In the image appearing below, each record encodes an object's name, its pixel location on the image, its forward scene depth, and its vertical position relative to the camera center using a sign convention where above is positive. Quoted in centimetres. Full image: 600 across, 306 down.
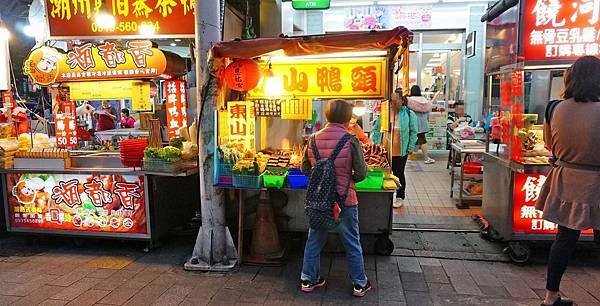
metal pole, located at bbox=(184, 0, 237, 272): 466 -71
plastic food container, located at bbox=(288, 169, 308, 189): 477 -87
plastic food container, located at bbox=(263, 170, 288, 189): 479 -87
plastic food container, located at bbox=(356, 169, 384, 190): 475 -88
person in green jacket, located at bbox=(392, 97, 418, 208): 725 -61
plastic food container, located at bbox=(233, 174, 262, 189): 471 -87
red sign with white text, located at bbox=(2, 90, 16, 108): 623 +12
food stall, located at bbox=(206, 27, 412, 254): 445 +9
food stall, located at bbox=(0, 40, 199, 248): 529 -83
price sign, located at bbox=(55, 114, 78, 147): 632 -37
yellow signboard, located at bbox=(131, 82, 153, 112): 621 +14
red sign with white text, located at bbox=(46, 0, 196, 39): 562 +121
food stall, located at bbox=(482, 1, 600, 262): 461 -3
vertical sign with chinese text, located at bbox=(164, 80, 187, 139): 650 +2
